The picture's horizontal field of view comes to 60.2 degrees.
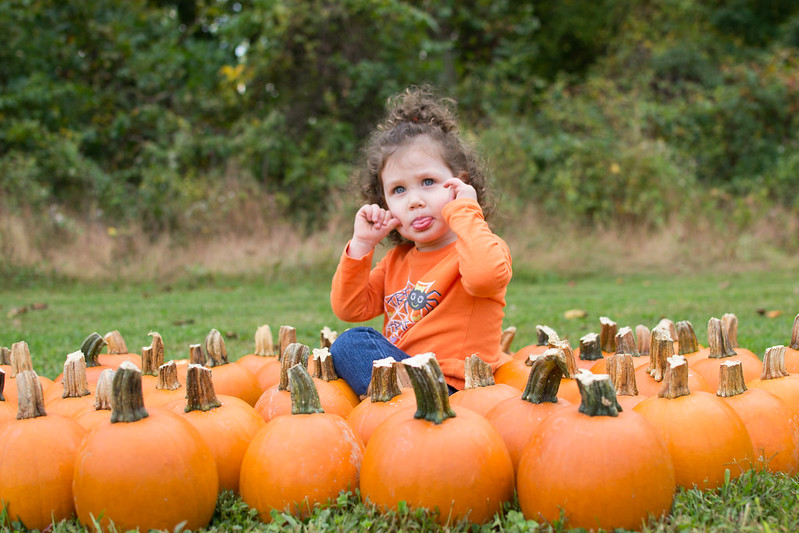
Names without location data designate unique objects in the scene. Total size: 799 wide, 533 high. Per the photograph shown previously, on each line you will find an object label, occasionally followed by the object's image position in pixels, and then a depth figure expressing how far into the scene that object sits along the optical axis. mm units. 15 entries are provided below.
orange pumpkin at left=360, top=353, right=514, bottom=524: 1853
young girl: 2904
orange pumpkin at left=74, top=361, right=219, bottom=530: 1831
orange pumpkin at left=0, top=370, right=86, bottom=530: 1943
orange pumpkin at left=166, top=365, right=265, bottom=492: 2189
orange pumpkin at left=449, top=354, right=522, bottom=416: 2402
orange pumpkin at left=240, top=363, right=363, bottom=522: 1981
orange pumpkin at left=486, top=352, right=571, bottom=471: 2123
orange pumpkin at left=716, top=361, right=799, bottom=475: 2250
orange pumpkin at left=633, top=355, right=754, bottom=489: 2086
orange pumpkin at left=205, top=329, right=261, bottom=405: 3059
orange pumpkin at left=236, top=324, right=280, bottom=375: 3526
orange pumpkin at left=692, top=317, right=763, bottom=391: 2814
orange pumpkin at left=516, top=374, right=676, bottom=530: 1785
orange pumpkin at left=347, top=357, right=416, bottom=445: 2328
